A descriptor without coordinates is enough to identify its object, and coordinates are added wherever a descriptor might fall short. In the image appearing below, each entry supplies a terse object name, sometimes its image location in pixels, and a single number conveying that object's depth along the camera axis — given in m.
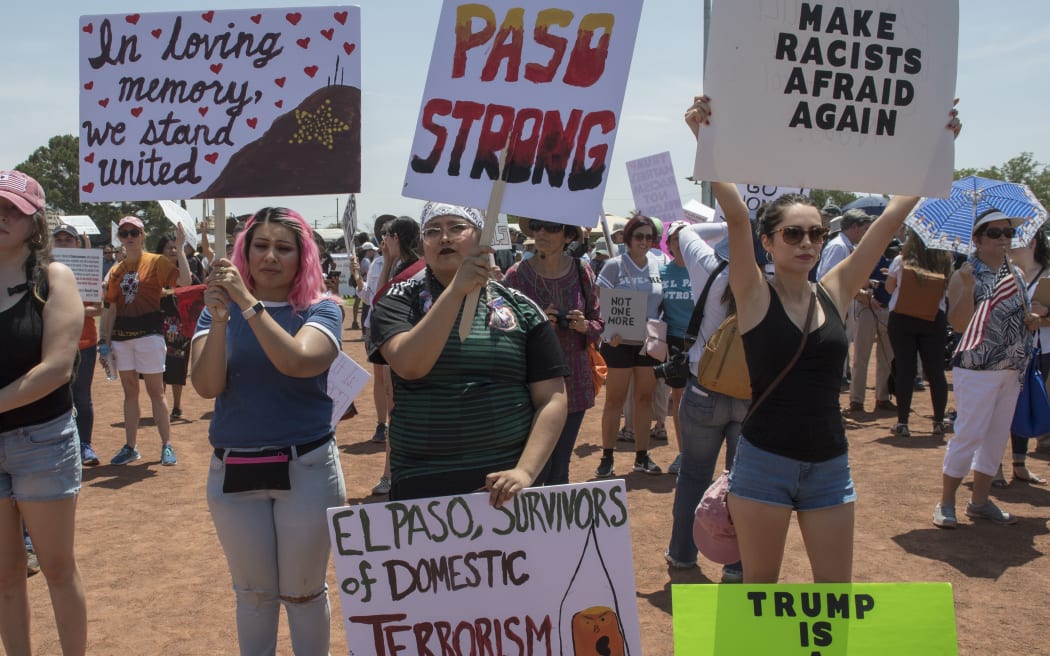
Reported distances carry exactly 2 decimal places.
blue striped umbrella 6.18
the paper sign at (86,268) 7.50
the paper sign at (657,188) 11.10
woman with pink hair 3.39
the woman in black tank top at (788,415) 3.30
